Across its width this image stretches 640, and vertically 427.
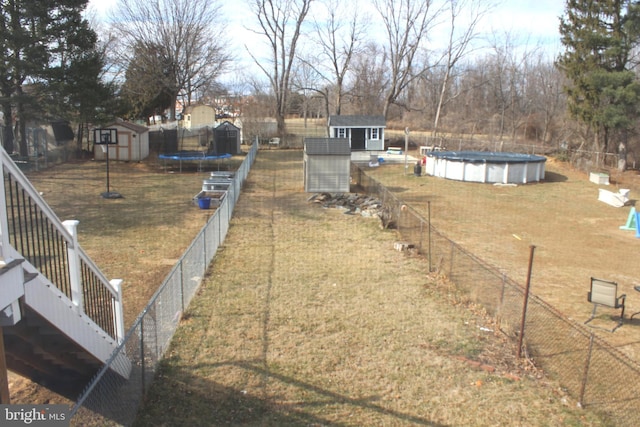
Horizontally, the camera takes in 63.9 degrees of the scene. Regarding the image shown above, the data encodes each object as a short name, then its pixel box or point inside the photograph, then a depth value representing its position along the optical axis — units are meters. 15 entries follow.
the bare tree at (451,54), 52.59
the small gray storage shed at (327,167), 25.42
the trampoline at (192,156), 31.88
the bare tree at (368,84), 68.65
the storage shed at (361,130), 44.81
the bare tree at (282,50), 53.49
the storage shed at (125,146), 34.12
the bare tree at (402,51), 52.84
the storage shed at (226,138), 40.22
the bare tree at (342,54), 56.25
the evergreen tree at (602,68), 31.28
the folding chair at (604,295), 9.97
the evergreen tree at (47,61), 26.38
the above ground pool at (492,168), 30.45
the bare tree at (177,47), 50.03
